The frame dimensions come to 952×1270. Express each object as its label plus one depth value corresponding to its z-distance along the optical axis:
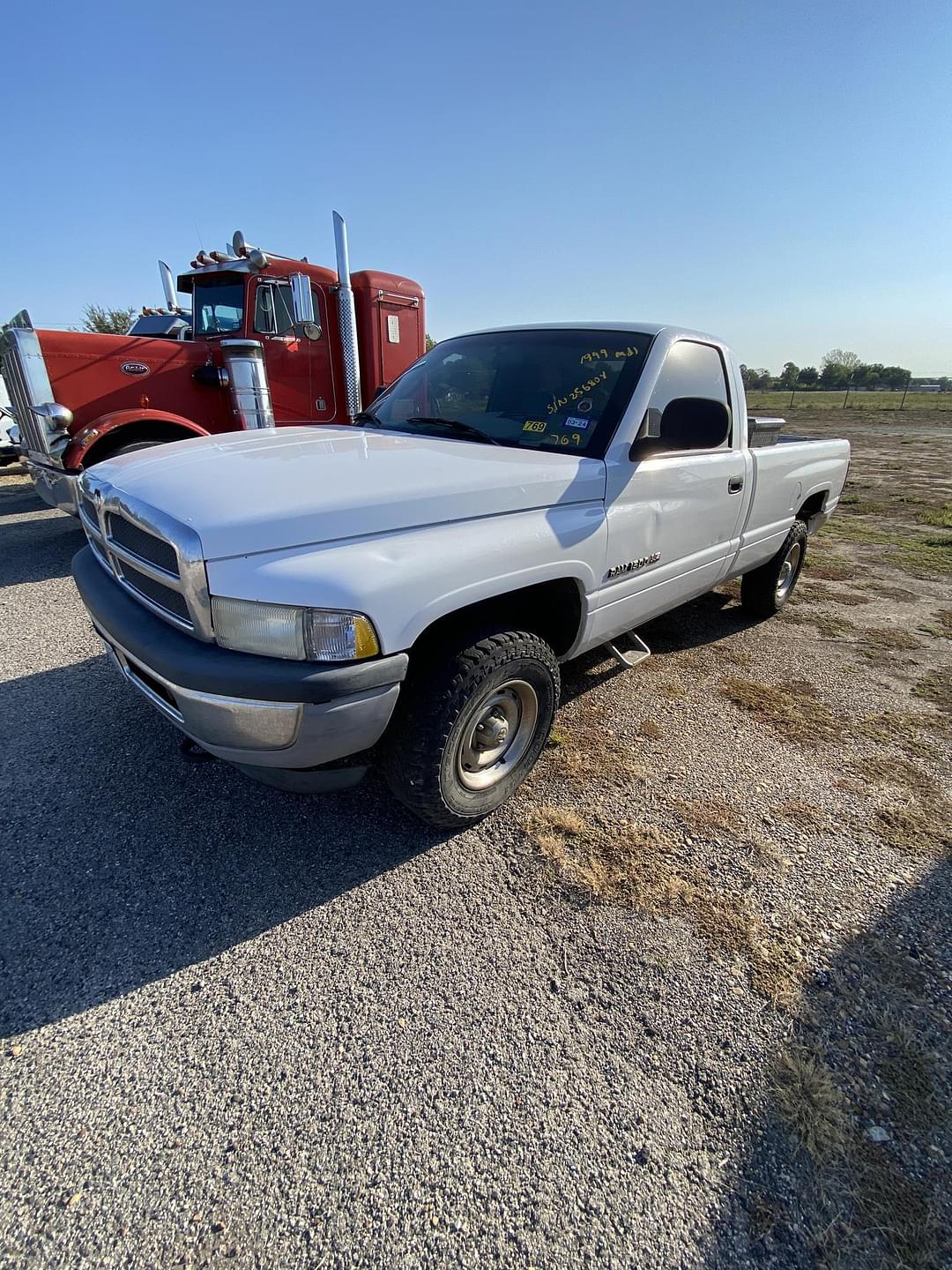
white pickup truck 1.76
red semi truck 5.29
